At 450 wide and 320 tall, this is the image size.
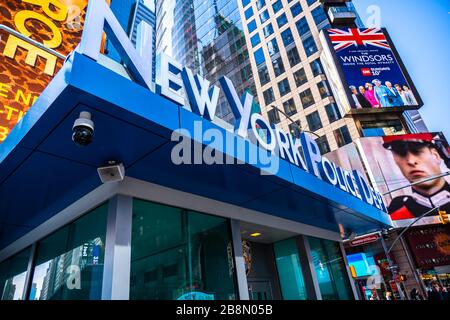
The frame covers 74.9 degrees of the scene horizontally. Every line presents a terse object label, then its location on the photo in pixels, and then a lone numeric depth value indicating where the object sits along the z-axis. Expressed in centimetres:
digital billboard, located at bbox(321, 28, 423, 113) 3572
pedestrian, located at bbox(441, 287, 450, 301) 1689
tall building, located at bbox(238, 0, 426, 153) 3869
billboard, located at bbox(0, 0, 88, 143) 966
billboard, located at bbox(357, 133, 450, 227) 2942
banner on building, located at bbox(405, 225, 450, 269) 2905
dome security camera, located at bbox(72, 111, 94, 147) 379
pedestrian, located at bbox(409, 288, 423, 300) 2224
